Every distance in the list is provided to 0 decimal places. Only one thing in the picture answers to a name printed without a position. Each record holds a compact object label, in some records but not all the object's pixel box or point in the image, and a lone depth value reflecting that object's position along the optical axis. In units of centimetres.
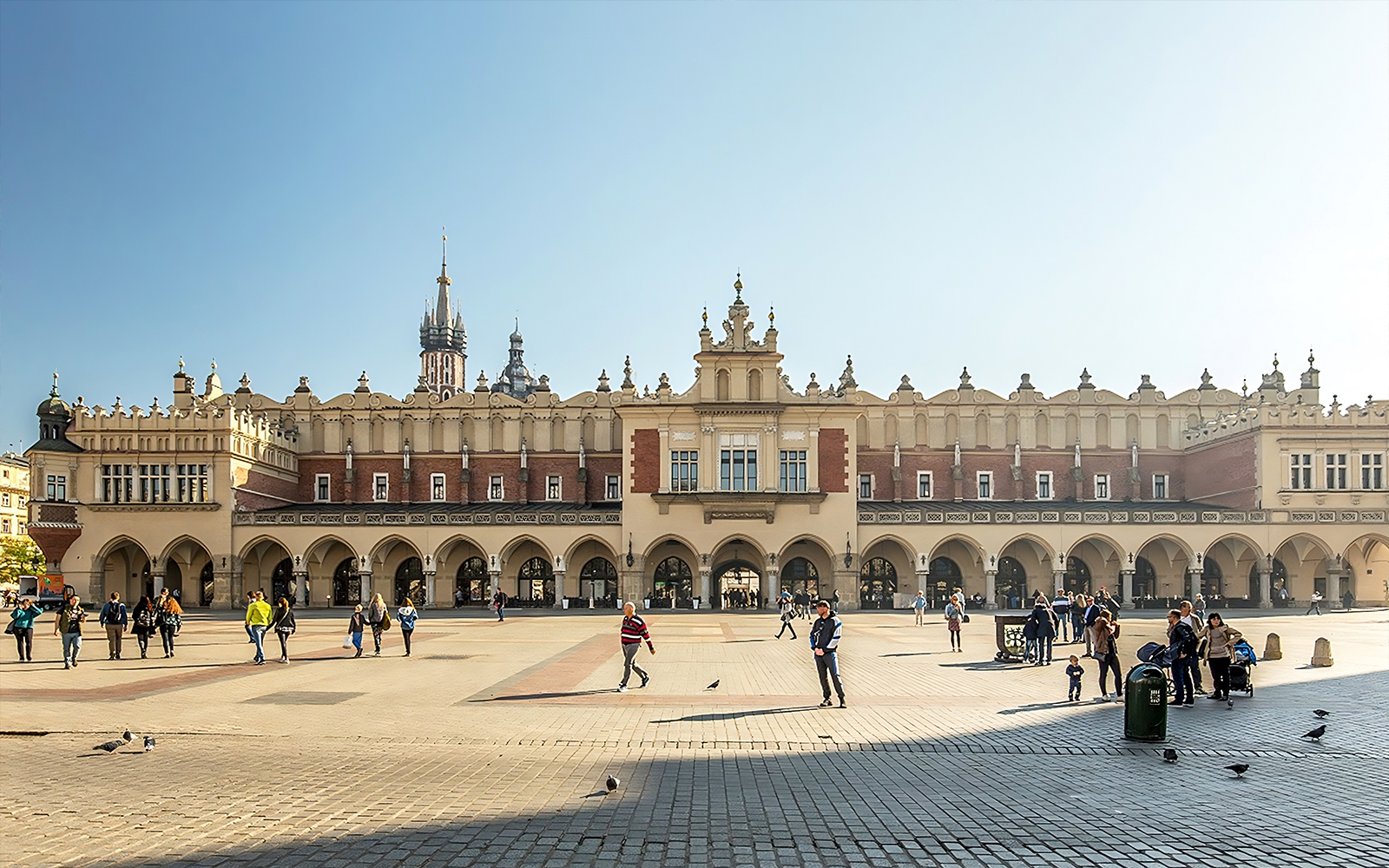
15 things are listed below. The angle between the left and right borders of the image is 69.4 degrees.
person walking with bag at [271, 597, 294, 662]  2372
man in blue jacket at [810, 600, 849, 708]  1641
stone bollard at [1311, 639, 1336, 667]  2264
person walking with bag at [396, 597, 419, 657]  2534
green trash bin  1320
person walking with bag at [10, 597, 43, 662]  2380
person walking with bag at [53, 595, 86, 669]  2244
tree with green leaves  7744
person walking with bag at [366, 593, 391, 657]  2572
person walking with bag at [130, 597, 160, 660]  2502
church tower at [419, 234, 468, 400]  12569
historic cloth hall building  5138
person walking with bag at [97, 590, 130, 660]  2453
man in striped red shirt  1839
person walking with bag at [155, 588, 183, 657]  2528
